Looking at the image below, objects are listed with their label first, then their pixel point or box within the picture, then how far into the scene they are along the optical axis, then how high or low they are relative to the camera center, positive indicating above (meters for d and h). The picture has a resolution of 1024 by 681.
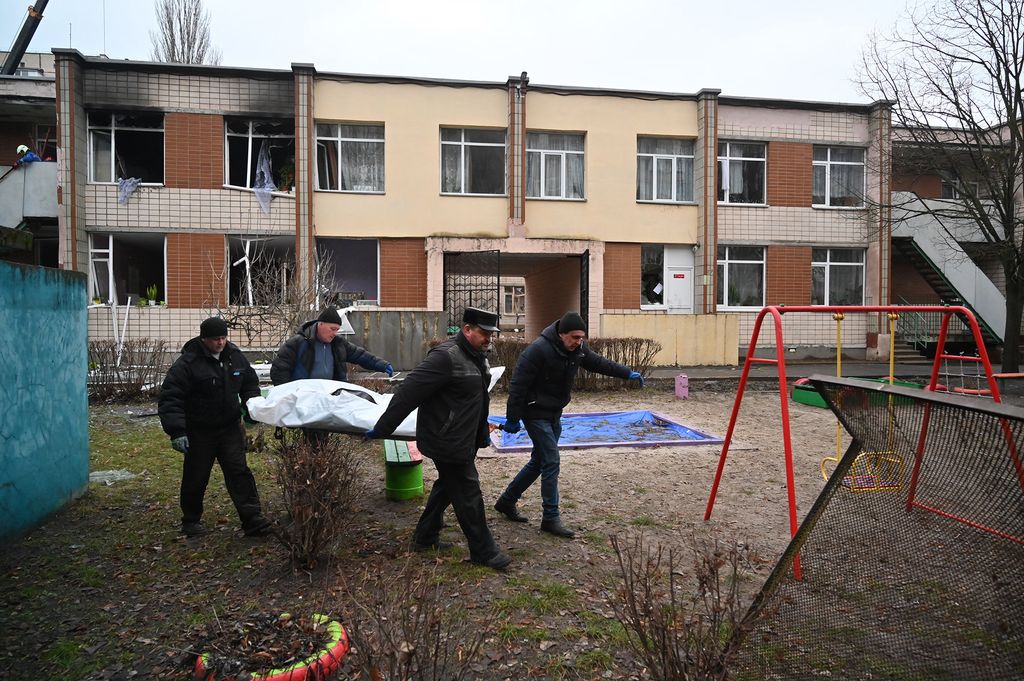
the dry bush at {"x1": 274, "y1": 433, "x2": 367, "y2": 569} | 4.34 -1.15
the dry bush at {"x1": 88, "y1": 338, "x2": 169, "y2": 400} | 12.20 -0.90
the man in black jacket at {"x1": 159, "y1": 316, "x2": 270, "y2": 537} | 5.02 -0.72
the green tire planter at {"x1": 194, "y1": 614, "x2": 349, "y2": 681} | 2.82 -1.45
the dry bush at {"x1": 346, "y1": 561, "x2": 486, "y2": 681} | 2.34 -1.13
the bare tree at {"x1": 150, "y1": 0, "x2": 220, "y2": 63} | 25.70 +10.66
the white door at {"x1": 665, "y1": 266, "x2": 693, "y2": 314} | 20.36 +0.85
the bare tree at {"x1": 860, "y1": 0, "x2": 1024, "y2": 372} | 15.80 +4.30
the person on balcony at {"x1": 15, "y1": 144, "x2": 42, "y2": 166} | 17.81 +4.24
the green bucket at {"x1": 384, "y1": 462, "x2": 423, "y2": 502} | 6.26 -1.47
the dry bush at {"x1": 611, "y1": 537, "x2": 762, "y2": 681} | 2.54 -1.17
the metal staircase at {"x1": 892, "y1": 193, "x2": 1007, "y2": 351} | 21.70 +1.48
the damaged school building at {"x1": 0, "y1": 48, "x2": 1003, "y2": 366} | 17.78 +3.48
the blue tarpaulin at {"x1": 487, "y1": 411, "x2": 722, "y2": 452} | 8.84 -1.56
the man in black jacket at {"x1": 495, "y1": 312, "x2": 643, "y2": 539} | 5.51 -0.58
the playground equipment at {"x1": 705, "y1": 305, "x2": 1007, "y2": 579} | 4.57 -0.28
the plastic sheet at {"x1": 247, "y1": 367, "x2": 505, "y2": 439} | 5.09 -0.67
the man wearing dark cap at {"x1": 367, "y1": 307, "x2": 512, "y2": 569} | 4.54 -0.63
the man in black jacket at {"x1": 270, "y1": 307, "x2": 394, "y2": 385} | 5.92 -0.29
